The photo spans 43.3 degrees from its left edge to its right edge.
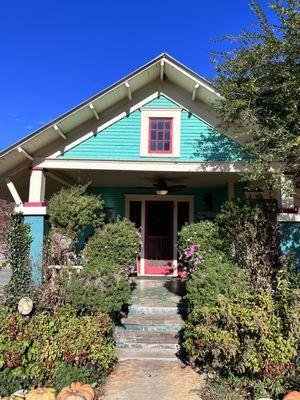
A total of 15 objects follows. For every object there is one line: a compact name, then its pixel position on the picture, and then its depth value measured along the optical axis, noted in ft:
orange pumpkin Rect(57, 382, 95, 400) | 15.85
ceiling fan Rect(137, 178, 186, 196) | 35.78
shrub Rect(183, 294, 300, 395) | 17.08
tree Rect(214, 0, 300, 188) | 22.08
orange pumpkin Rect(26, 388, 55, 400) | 16.06
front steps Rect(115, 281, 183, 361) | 23.17
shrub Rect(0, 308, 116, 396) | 18.17
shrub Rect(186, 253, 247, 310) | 21.08
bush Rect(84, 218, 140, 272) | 26.76
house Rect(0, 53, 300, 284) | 29.60
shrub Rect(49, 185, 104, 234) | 28.17
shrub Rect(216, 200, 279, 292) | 24.84
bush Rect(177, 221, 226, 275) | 26.86
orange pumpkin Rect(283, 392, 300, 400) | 15.79
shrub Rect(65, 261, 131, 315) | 22.22
